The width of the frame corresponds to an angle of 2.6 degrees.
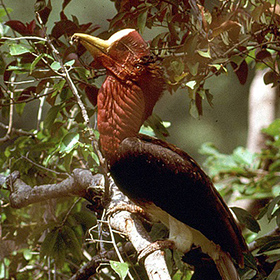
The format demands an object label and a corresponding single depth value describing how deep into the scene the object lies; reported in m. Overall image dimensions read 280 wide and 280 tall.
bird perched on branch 17.30
